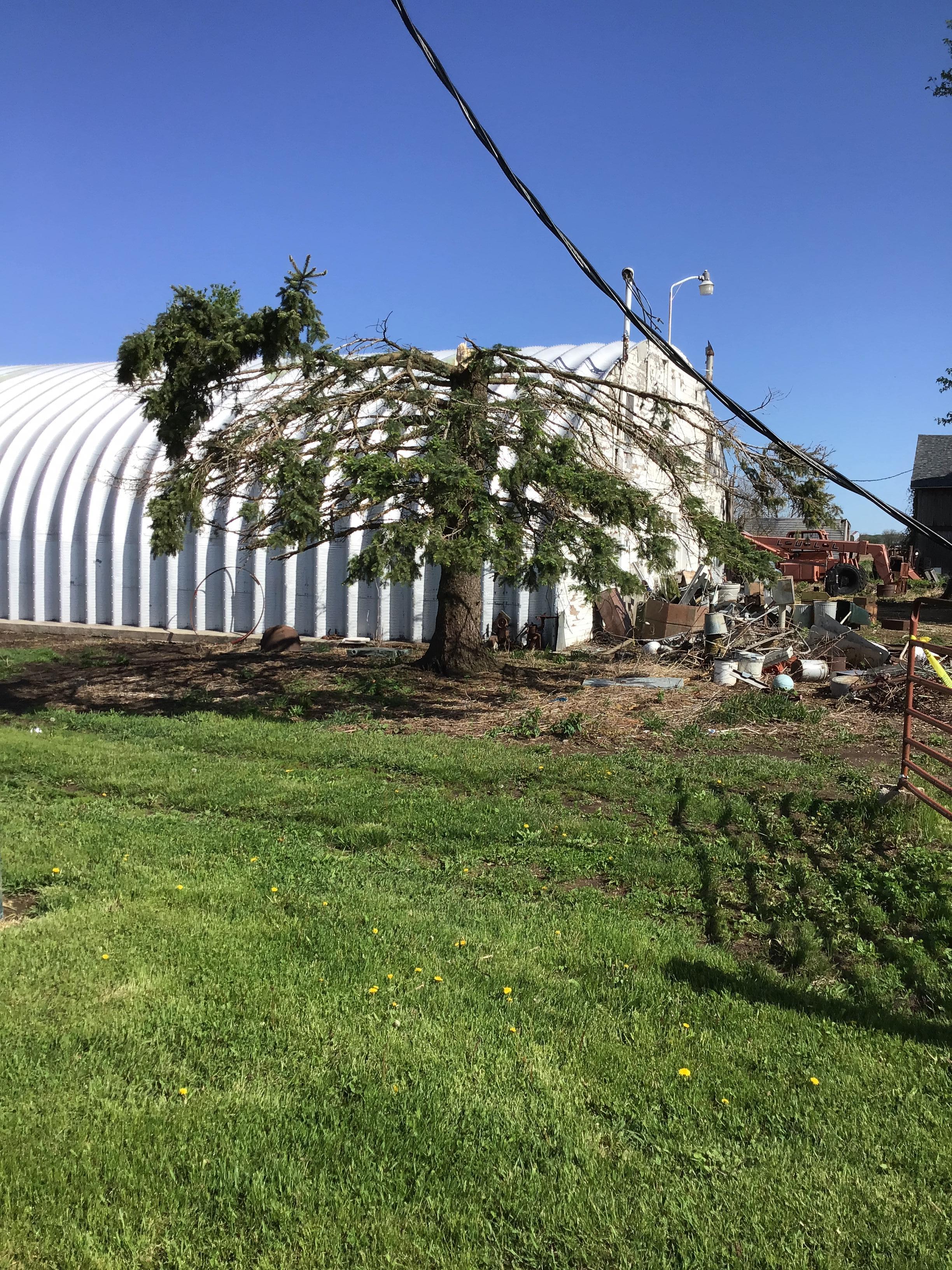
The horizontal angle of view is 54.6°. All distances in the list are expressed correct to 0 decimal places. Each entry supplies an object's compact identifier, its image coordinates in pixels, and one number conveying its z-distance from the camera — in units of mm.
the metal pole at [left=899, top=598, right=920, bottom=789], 6621
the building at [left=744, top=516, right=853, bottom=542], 30572
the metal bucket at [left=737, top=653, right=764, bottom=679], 12633
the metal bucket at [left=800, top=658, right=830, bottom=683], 12656
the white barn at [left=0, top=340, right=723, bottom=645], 17719
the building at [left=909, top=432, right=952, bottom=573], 38125
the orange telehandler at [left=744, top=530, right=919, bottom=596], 22750
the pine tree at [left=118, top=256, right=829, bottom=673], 9094
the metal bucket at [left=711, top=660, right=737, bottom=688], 12500
